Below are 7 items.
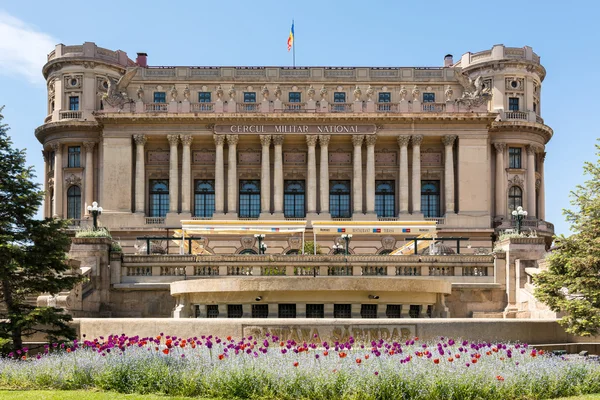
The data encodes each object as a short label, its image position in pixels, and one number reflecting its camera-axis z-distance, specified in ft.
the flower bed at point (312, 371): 62.64
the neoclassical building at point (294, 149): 248.73
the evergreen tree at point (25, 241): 87.61
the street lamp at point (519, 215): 166.20
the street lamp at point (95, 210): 167.22
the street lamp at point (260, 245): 184.84
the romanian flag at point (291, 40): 280.72
